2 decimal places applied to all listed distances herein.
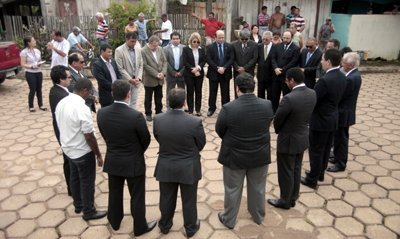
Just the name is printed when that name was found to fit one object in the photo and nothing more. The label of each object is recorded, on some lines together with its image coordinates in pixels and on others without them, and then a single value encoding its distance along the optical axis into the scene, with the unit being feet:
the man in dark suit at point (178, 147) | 9.78
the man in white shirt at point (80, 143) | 10.88
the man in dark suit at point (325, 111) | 13.12
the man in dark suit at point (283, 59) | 20.66
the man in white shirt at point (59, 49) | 24.72
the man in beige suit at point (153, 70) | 21.15
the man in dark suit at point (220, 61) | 22.24
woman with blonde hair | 21.84
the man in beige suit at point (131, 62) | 19.57
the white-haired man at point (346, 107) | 14.69
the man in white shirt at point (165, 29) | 36.65
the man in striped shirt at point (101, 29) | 34.68
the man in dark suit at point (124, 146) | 9.90
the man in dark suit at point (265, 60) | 22.08
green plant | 36.47
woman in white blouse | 23.06
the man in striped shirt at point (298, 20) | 36.45
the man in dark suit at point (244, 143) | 10.36
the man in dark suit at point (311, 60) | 19.42
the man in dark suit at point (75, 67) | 15.35
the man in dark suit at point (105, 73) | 17.60
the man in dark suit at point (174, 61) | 22.13
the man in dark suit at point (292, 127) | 11.49
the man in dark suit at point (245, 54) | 22.16
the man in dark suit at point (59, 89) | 12.71
